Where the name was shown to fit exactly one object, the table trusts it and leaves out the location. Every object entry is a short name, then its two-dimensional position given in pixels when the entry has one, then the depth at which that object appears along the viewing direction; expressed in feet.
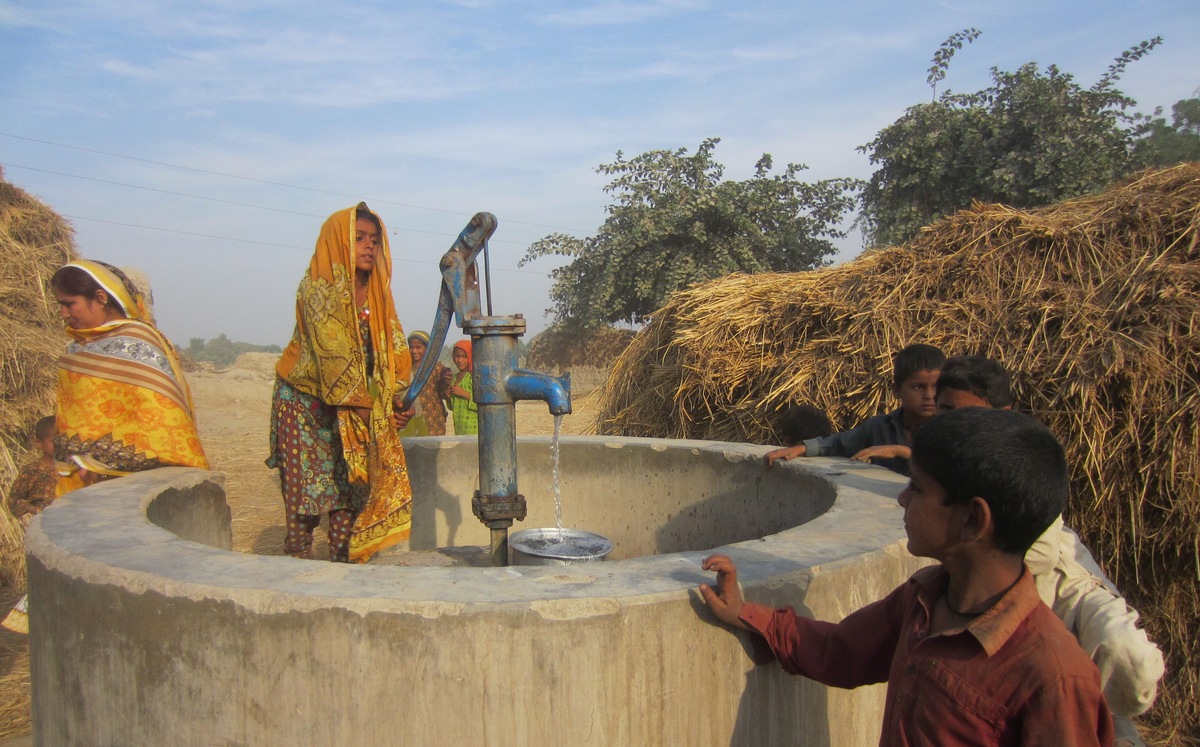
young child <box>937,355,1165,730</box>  4.93
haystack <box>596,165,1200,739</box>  10.87
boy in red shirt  3.65
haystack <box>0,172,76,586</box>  16.85
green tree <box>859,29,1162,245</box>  31.65
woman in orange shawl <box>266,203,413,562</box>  9.77
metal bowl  8.30
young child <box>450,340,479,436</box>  23.61
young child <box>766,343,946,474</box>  9.32
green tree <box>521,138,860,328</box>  39.68
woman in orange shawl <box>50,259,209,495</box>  9.13
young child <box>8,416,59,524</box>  12.94
